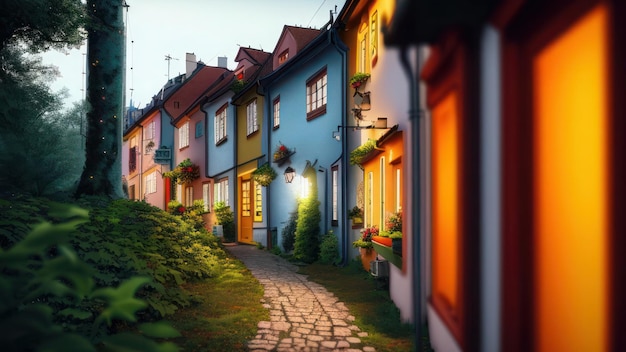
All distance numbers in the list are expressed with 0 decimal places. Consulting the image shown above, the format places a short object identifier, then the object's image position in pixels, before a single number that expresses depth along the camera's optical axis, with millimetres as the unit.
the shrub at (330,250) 10883
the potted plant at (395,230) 5746
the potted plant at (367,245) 8547
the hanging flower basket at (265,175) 14469
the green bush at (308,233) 11562
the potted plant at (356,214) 9943
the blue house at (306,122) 11234
